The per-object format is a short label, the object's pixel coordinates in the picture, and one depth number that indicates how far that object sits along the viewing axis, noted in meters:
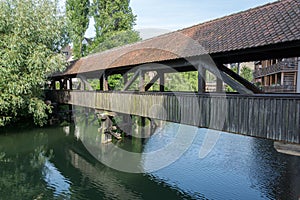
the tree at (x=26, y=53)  10.74
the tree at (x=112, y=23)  21.86
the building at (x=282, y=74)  16.97
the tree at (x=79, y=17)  22.47
